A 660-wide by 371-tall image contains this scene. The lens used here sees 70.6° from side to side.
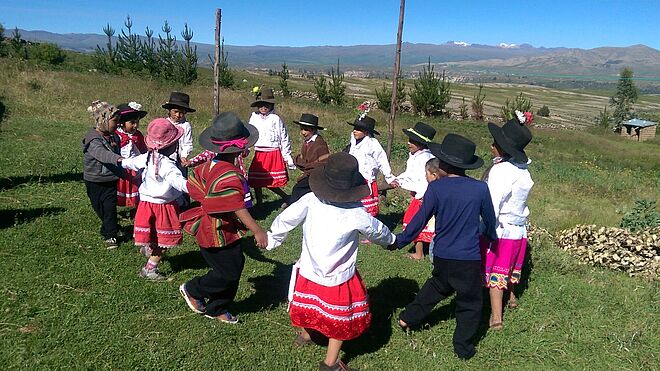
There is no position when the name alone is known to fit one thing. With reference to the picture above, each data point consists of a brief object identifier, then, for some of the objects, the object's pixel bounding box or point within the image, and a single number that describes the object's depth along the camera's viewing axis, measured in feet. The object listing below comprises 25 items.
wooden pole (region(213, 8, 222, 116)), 36.35
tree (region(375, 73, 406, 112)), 126.00
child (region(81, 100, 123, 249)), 17.12
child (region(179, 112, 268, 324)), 12.36
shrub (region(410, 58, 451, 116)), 124.88
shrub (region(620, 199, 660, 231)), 27.12
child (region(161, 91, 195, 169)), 21.06
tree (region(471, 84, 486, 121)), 142.00
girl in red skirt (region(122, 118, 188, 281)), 14.40
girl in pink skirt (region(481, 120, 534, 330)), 14.14
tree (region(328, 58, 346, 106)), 127.75
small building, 152.15
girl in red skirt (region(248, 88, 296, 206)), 24.56
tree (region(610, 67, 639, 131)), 221.05
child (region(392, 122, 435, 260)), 19.35
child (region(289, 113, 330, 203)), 20.88
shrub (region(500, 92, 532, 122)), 117.62
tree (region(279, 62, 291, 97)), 134.92
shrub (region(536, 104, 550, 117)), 234.99
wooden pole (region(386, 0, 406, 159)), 33.60
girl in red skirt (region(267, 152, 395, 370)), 11.19
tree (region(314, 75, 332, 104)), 132.36
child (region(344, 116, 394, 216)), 21.48
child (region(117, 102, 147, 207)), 19.19
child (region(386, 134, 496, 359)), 12.59
